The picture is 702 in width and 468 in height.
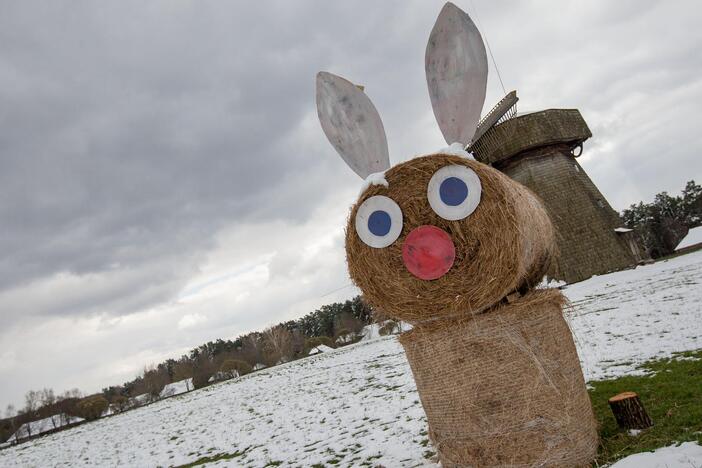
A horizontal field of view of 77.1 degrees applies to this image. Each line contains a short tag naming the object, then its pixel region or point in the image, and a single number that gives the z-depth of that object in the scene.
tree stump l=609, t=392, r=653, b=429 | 3.73
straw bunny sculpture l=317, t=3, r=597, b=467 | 3.32
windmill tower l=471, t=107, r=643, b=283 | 22.03
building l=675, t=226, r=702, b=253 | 34.69
